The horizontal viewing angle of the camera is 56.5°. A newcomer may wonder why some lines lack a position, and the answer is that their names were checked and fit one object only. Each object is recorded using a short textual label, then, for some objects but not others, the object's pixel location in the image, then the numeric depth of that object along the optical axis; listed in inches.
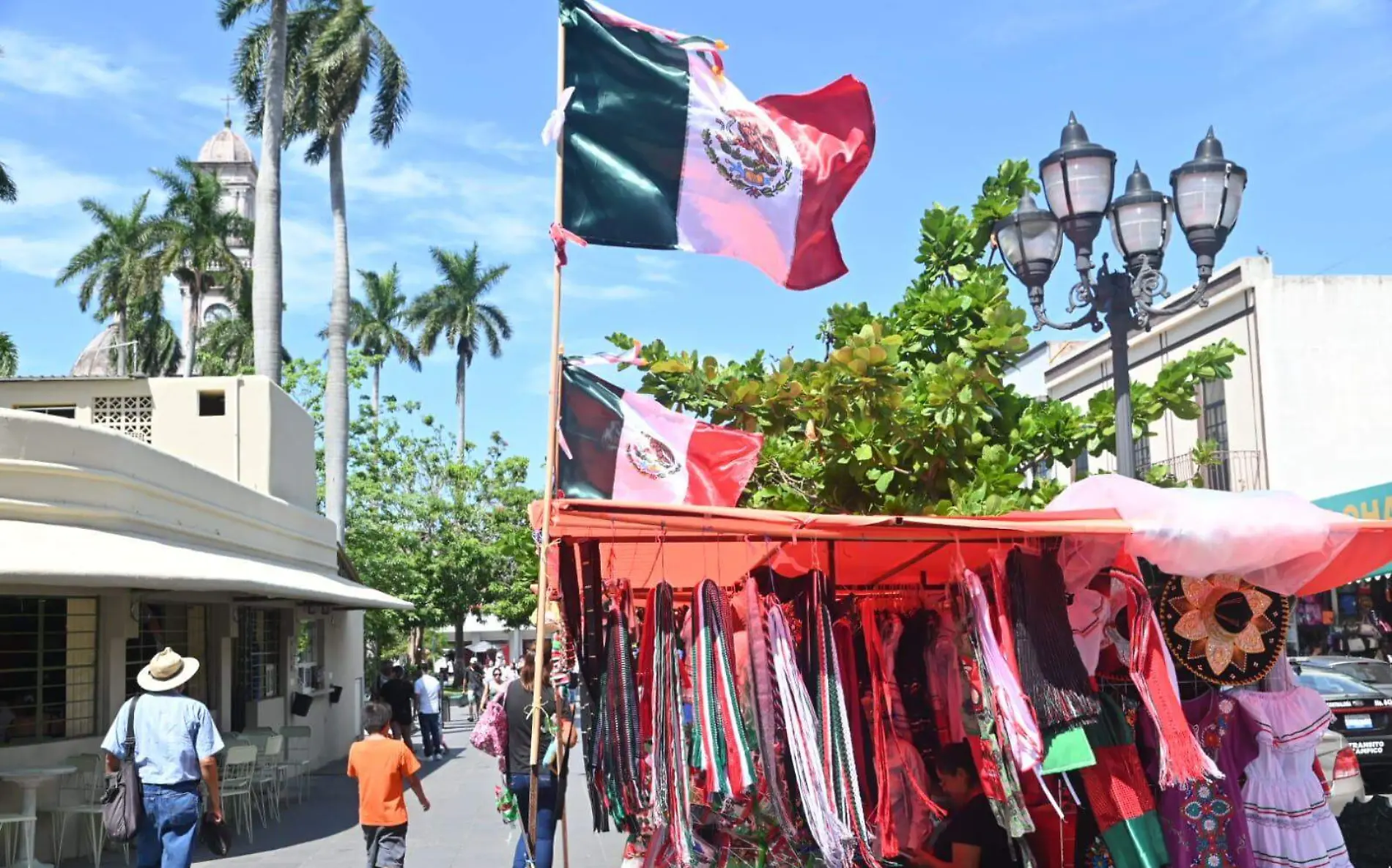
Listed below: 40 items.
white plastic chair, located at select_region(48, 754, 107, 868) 465.7
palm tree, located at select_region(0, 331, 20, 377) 1382.9
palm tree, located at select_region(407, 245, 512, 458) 2370.8
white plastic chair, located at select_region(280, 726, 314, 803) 671.8
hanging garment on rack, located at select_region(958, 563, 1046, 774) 242.7
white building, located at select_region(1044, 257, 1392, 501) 924.6
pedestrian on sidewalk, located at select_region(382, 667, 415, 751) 795.4
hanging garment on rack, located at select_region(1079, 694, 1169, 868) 263.0
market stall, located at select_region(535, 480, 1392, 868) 245.9
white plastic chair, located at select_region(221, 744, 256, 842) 529.3
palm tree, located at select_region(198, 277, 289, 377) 1905.8
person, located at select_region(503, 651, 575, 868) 320.5
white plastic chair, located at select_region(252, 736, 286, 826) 585.9
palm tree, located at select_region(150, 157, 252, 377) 1861.5
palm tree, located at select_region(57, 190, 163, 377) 1962.4
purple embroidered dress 267.3
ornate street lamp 380.5
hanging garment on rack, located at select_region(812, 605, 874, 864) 246.8
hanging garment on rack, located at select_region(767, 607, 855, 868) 240.7
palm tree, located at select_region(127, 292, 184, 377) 2004.2
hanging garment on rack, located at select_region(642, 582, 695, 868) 243.9
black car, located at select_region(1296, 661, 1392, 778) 514.0
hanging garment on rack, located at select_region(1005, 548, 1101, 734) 252.2
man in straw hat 323.0
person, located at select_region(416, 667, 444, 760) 893.8
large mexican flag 275.4
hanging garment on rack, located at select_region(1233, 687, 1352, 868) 267.0
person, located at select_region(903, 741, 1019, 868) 295.9
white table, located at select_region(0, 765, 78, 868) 422.8
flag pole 233.8
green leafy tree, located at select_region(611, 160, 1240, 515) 374.3
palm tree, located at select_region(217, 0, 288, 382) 916.0
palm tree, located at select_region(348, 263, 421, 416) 2285.9
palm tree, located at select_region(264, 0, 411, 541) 1098.7
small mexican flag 291.0
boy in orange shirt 333.7
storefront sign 703.3
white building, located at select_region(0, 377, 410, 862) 448.5
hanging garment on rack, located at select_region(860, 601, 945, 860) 273.6
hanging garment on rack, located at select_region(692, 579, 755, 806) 241.6
